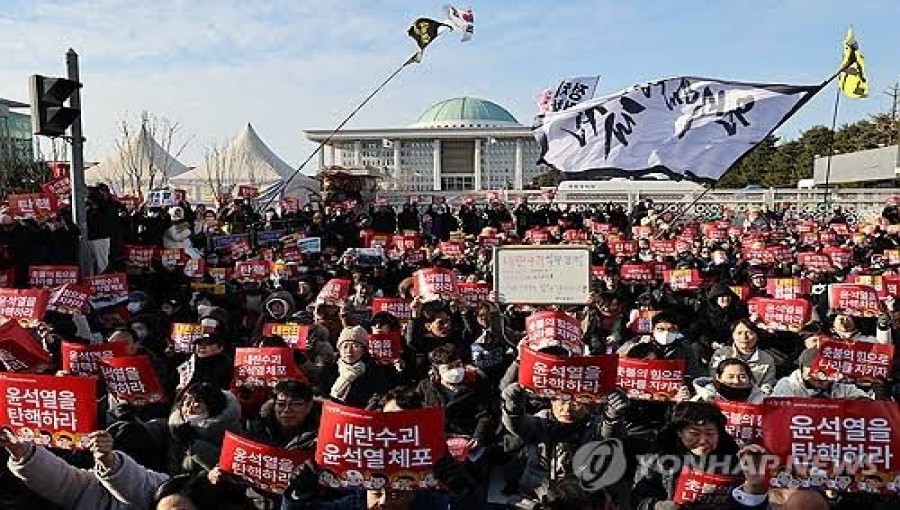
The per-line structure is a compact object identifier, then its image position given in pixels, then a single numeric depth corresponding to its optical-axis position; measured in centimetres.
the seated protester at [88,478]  367
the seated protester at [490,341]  635
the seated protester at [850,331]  671
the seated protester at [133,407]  513
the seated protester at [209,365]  583
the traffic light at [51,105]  782
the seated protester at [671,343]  609
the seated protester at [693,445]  402
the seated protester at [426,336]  675
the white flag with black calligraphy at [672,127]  820
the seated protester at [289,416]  456
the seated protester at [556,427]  455
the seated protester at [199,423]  445
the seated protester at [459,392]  520
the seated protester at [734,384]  489
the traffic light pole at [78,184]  848
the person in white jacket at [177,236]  1282
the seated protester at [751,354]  603
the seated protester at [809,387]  539
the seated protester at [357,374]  570
